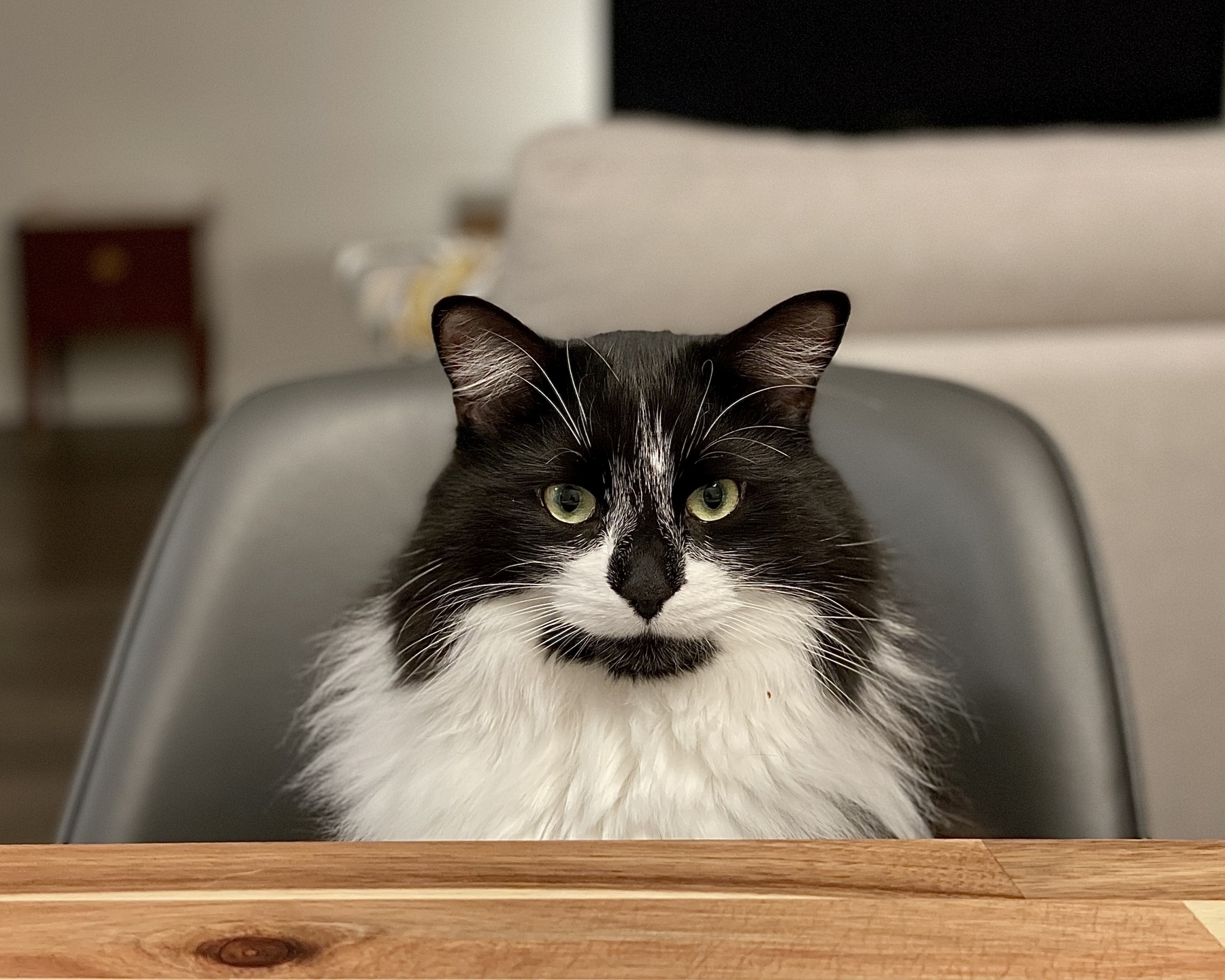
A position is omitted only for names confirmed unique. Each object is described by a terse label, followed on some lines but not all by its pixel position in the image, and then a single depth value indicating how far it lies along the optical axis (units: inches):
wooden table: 14.4
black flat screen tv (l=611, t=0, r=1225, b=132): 171.6
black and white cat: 20.8
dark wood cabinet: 174.7
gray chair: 29.0
